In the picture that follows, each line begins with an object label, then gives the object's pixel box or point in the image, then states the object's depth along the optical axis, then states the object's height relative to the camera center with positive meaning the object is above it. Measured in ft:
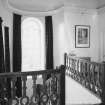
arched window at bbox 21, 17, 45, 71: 19.98 +0.43
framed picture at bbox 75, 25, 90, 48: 18.16 +1.58
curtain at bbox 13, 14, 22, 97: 18.04 +0.67
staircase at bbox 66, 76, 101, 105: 9.33 -3.62
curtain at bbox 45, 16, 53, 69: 19.66 +1.56
